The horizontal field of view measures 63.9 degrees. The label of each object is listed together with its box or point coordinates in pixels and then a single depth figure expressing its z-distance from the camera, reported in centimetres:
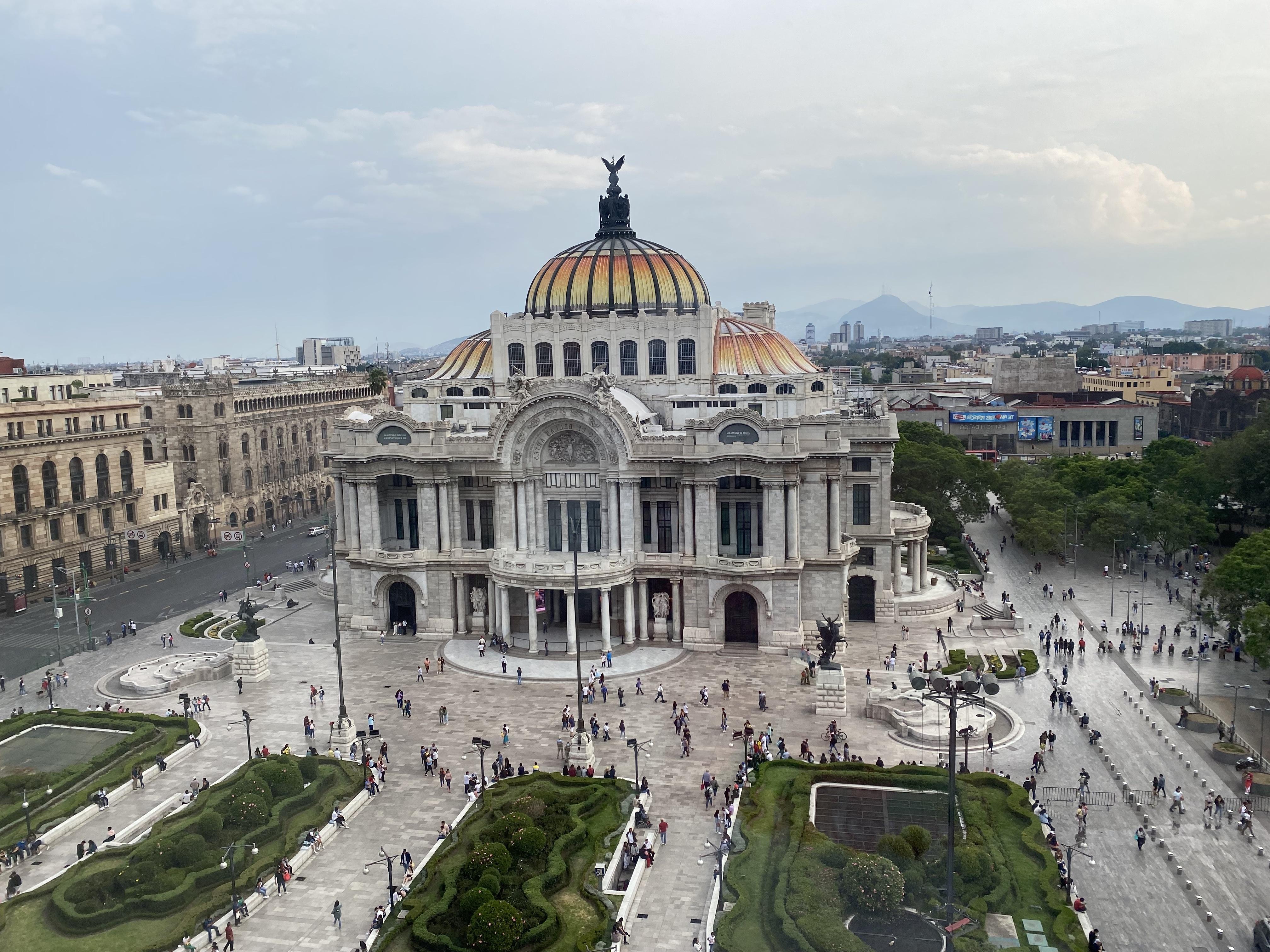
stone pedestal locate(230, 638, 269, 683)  6134
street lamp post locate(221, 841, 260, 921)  3444
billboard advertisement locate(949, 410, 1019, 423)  14625
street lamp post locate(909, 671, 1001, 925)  3123
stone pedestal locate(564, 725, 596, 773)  4669
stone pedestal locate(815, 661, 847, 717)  5319
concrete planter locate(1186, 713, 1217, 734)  5038
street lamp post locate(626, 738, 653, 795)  4953
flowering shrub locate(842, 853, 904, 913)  3278
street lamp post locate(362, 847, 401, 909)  3659
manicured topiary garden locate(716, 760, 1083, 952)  3212
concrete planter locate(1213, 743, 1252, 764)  4656
